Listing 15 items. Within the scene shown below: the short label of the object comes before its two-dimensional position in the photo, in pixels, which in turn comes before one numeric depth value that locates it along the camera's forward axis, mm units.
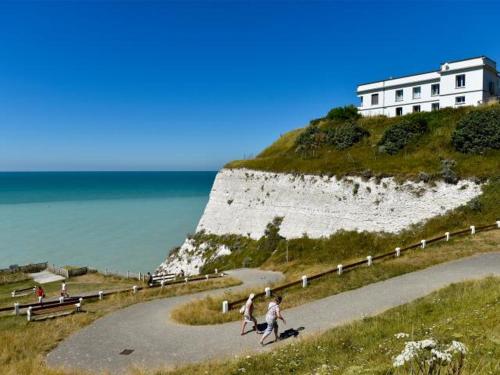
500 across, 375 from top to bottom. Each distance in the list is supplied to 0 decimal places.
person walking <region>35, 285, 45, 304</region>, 26555
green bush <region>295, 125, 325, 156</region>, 50516
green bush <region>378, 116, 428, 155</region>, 40750
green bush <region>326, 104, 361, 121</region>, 53450
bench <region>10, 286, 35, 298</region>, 32697
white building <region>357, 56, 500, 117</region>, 42812
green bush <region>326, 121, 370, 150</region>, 46719
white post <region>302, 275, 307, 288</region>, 19912
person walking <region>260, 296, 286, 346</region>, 12477
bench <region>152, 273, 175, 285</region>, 39562
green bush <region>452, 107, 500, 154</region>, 34312
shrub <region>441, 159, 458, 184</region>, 32438
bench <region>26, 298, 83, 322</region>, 19234
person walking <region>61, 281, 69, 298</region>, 28375
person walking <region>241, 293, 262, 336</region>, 13734
